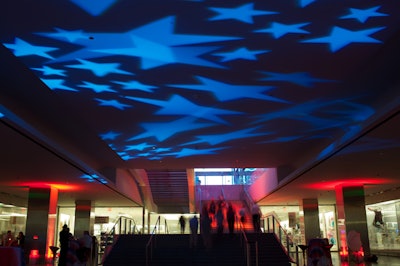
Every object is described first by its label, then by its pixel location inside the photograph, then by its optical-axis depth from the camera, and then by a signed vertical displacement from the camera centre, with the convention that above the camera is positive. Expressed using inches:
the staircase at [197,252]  568.1 -24.9
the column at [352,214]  660.7 +28.5
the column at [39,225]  650.8 +15.1
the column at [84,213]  927.7 +45.8
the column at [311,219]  922.7 +29.5
